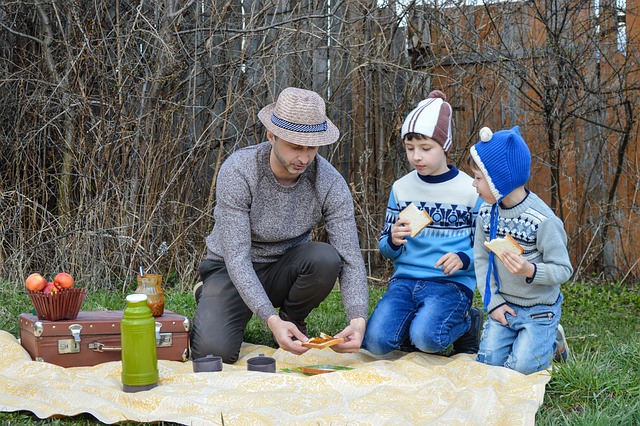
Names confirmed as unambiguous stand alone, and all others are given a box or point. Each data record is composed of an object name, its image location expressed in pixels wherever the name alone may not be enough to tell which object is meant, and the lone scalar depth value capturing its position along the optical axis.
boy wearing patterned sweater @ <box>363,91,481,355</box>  3.62
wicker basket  3.48
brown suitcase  3.47
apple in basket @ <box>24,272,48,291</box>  3.46
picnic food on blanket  3.27
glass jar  3.65
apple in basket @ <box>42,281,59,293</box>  3.48
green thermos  2.98
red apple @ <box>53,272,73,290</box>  3.47
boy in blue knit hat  3.29
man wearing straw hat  3.51
